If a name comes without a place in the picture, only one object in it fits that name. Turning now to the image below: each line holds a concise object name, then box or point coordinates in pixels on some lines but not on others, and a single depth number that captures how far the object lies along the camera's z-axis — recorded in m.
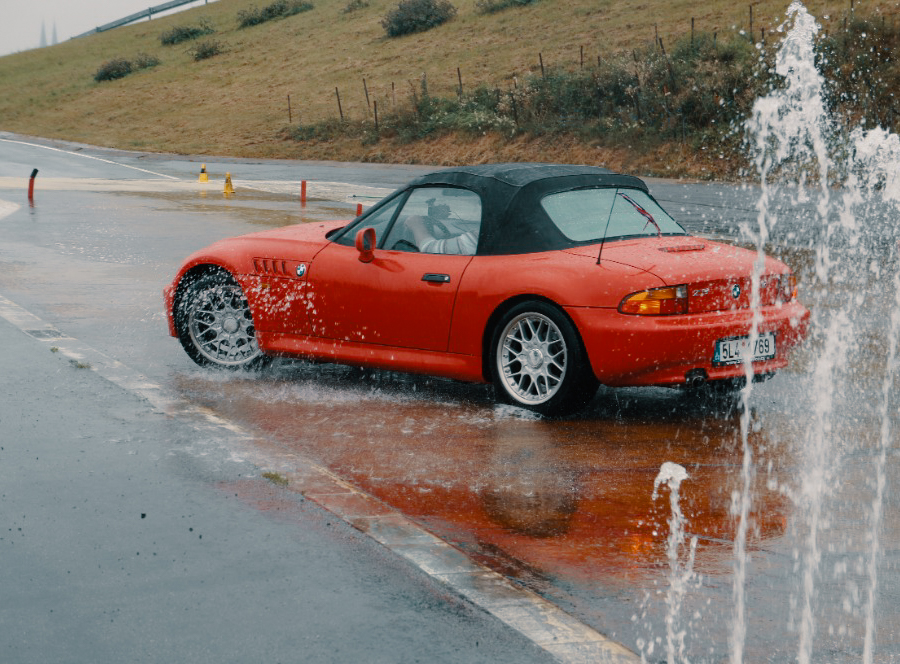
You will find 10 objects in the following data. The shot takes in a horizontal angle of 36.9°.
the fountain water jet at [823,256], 5.61
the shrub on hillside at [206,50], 78.69
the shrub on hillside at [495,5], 62.94
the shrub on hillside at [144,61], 79.19
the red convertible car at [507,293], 7.54
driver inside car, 8.34
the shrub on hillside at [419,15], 67.19
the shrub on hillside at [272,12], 85.50
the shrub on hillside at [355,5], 79.69
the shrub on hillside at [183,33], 86.06
